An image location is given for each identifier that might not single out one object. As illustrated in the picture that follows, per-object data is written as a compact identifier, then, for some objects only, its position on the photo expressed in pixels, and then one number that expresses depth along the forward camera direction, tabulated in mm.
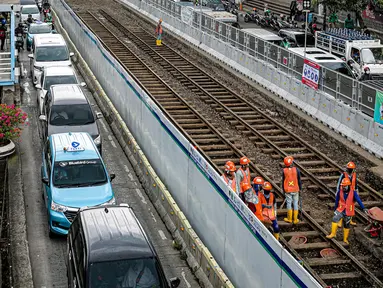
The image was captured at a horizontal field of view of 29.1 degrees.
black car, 11789
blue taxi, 16125
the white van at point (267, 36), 38531
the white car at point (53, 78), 26734
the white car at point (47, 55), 30625
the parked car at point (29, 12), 45938
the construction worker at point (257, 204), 14320
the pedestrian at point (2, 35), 33938
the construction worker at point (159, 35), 39750
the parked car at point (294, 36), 39625
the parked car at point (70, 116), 21547
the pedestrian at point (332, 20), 50825
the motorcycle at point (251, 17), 56747
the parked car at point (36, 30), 38375
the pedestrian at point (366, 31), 43394
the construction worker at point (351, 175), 14789
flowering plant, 21750
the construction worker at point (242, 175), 14836
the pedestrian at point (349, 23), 46441
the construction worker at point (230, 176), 14719
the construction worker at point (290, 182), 15250
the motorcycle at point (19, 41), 38484
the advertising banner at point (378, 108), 21094
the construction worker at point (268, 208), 14383
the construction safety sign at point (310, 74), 25453
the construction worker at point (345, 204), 14711
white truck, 31978
